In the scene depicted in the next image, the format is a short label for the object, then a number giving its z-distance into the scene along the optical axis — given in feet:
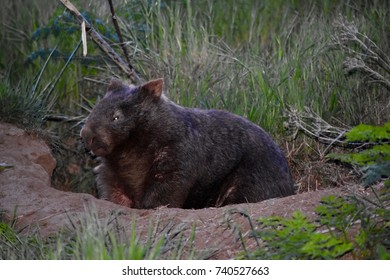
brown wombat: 40.14
